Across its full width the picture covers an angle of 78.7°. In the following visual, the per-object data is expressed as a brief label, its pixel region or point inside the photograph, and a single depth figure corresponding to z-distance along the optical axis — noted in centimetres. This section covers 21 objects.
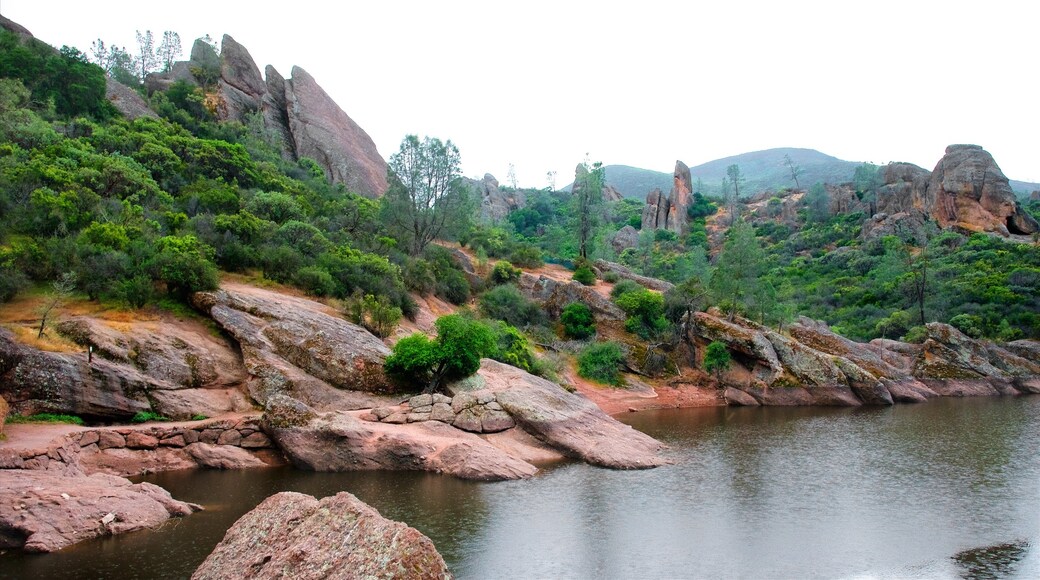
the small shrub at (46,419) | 1945
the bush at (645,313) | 4894
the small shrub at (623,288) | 5262
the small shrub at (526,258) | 5800
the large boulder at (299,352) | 2538
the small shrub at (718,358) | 4400
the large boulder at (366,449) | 2144
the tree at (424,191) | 4959
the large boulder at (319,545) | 841
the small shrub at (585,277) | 5488
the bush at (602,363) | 4291
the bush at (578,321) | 4817
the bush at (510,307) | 4706
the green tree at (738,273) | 4947
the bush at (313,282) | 3238
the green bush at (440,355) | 2728
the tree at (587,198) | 6247
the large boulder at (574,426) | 2427
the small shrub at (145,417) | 2203
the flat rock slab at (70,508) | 1360
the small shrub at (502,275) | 5262
